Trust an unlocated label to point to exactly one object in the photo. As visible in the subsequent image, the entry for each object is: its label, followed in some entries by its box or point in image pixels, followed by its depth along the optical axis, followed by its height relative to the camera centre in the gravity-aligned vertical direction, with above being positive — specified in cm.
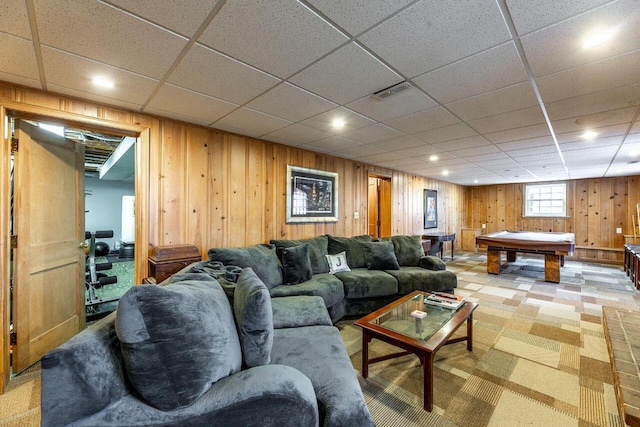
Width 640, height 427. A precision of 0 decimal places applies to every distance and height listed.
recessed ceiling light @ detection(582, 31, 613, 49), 143 +98
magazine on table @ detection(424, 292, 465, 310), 244 -86
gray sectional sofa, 88 -62
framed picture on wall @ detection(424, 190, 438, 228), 715 +8
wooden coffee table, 171 -91
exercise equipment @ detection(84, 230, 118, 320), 340 -102
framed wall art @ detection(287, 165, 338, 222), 401 +27
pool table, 474 -66
